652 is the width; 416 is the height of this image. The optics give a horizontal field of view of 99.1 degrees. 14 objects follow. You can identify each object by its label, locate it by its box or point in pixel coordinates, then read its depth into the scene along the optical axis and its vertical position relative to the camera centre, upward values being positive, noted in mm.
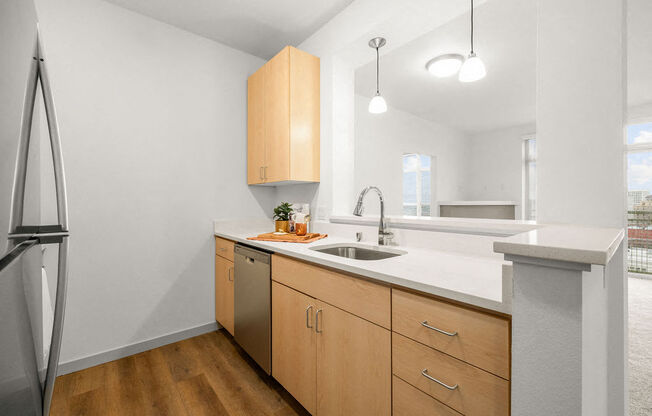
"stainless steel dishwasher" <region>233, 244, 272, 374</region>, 1661 -630
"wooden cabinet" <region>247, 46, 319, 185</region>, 2158 +723
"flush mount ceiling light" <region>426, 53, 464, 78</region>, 2719 +1419
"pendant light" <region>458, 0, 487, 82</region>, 1773 +893
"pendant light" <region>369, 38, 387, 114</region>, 2604 +962
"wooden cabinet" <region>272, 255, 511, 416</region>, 753 -503
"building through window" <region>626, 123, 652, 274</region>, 4383 +130
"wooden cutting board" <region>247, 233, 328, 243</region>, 1900 -218
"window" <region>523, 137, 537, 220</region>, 5629 +594
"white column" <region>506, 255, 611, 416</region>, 544 -270
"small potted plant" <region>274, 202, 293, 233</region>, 2377 -88
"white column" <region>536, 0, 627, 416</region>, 962 +302
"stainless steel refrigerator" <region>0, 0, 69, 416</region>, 412 -35
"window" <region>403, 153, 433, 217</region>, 5051 +381
